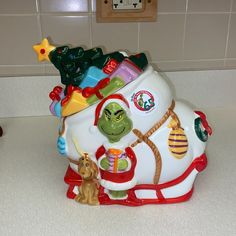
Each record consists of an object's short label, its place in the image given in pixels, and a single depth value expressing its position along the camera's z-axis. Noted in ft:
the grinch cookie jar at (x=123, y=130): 2.16
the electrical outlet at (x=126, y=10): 3.49
